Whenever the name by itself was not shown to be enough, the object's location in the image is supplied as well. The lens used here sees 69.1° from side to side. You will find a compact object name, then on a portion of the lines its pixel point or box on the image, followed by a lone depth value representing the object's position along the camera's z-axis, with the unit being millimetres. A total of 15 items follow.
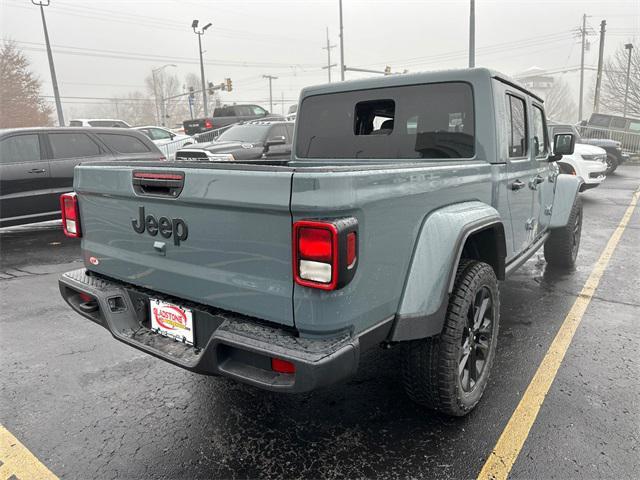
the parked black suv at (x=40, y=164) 6848
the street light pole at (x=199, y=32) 28953
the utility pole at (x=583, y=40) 49381
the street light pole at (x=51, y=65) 21359
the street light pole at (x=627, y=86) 32328
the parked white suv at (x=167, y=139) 19653
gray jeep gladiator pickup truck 1849
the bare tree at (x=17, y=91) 34938
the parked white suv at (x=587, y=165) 10062
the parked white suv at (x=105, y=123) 20867
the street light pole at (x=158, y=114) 73975
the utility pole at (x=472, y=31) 18234
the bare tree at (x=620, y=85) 37656
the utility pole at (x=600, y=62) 30016
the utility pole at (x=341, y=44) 30855
